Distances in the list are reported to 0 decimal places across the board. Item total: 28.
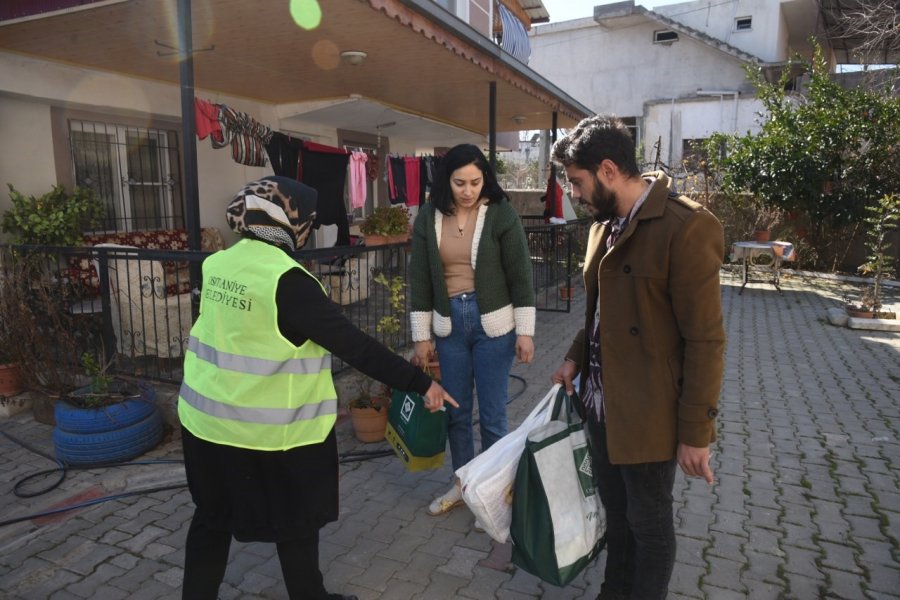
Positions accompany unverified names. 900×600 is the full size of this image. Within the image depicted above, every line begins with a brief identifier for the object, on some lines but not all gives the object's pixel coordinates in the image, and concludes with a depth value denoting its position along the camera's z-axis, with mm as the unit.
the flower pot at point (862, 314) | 7752
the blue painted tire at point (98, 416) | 3666
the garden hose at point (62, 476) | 3160
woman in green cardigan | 2785
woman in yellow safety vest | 1842
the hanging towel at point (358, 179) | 7559
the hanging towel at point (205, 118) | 4752
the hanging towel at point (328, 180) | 6691
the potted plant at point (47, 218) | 5367
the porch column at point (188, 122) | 3955
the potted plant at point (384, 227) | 7164
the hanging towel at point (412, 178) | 8392
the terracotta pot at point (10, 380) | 4562
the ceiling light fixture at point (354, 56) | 5629
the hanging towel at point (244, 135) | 5113
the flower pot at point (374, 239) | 7094
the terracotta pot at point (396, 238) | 7234
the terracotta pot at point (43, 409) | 4386
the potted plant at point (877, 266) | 7805
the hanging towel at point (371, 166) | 8336
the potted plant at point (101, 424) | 3664
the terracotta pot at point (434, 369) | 4492
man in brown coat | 1691
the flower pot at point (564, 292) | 8891
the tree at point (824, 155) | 10438
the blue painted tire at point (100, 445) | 3656
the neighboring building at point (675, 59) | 21484
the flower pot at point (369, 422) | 4031
